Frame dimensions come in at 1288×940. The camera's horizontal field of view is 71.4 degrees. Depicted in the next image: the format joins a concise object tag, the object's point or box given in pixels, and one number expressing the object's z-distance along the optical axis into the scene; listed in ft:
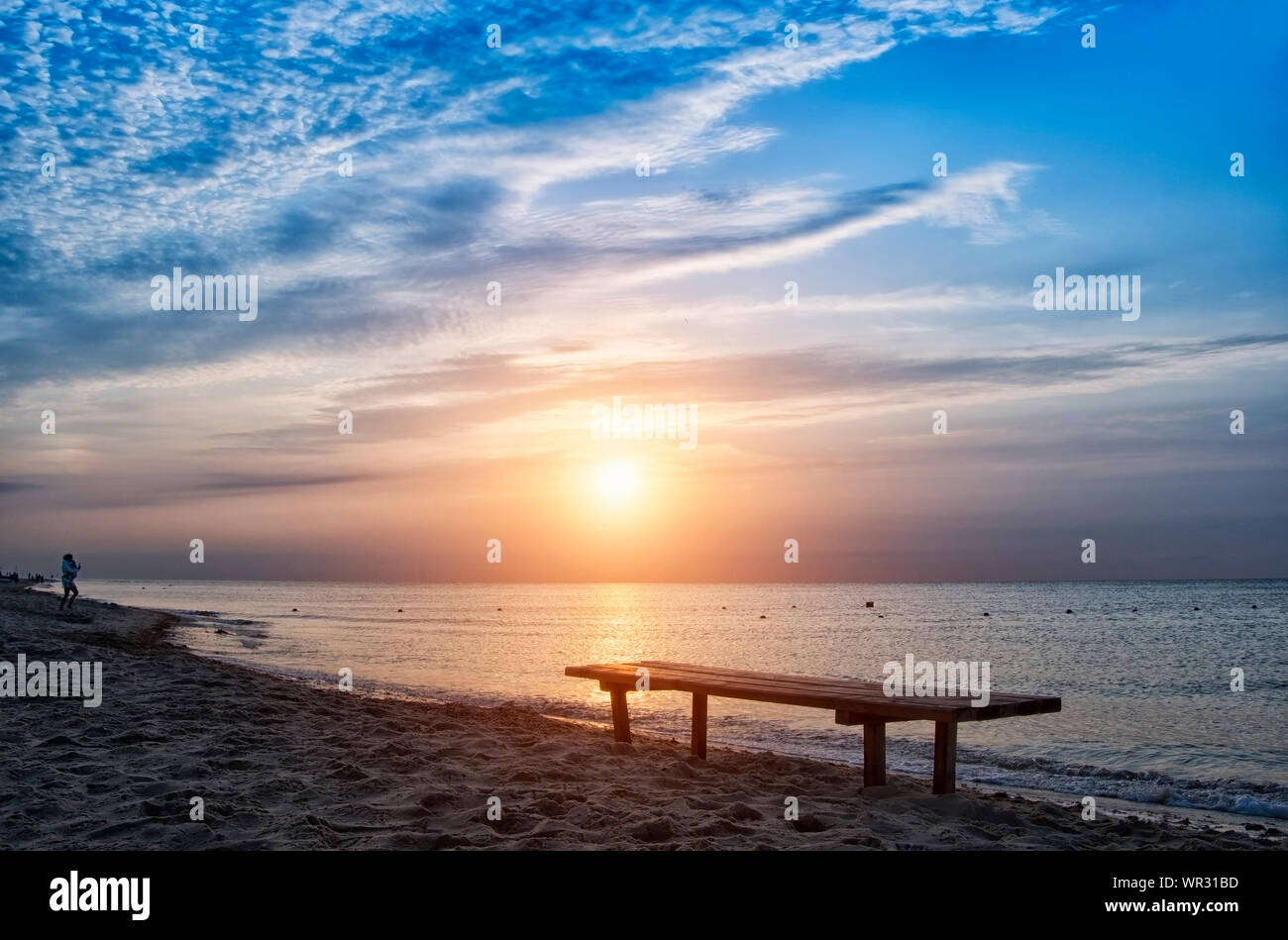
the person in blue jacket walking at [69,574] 98.84
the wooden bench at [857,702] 24.52
